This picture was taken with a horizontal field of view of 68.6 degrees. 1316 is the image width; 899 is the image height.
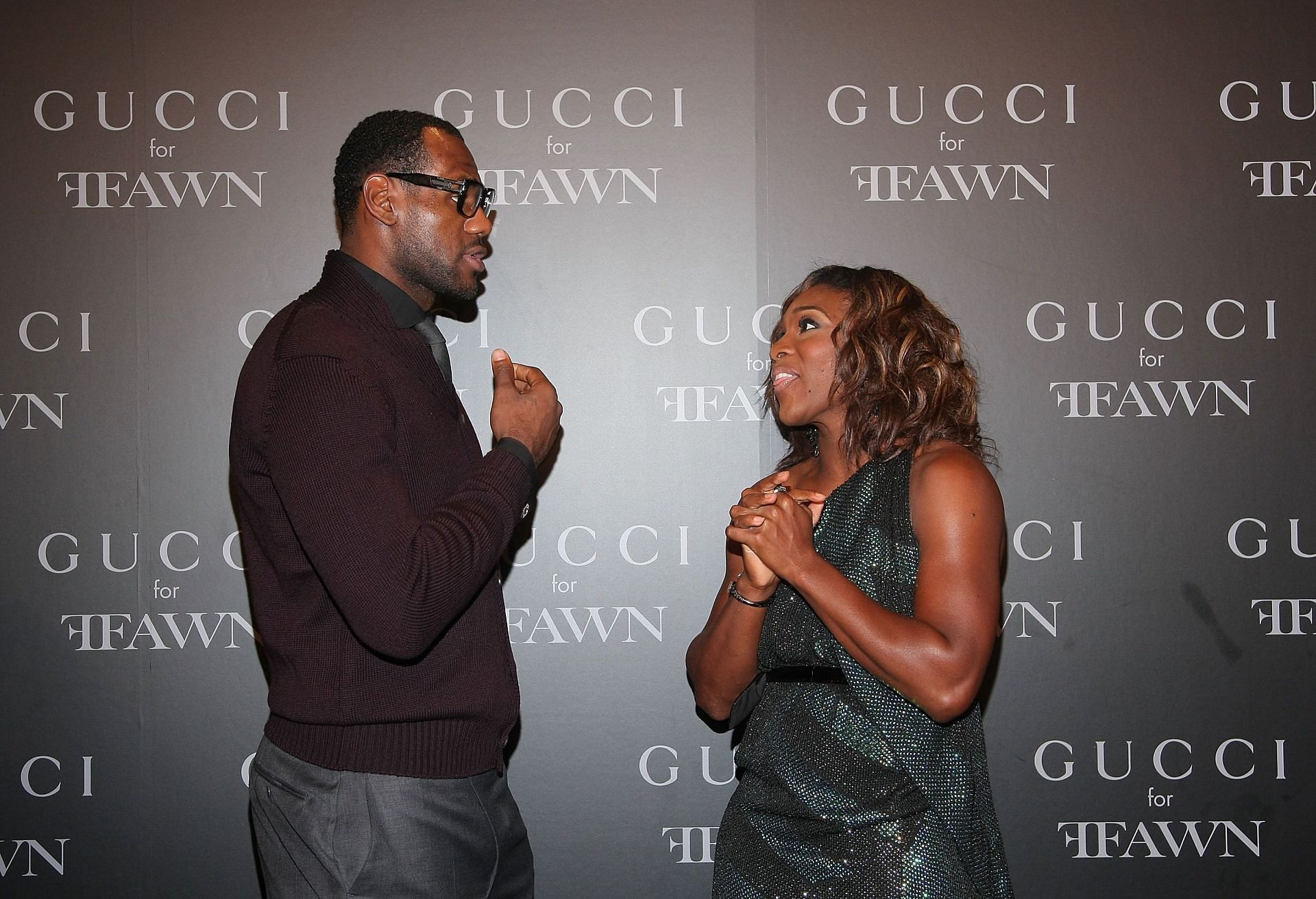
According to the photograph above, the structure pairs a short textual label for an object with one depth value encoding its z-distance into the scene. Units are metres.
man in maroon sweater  1.30
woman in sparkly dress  1.36
